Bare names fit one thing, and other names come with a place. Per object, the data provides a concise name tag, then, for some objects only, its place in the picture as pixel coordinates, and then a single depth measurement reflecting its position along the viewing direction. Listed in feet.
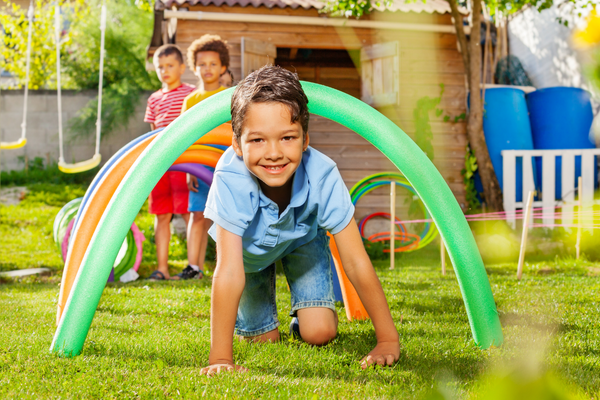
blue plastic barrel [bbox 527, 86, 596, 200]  24.41
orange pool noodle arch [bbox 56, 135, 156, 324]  7.51
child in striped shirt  14.51
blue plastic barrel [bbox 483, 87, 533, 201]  24.18
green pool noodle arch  6.19
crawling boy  5.86
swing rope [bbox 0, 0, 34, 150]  13.87
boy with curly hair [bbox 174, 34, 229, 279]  13.65
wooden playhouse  22.80
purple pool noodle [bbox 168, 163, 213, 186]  12.53
